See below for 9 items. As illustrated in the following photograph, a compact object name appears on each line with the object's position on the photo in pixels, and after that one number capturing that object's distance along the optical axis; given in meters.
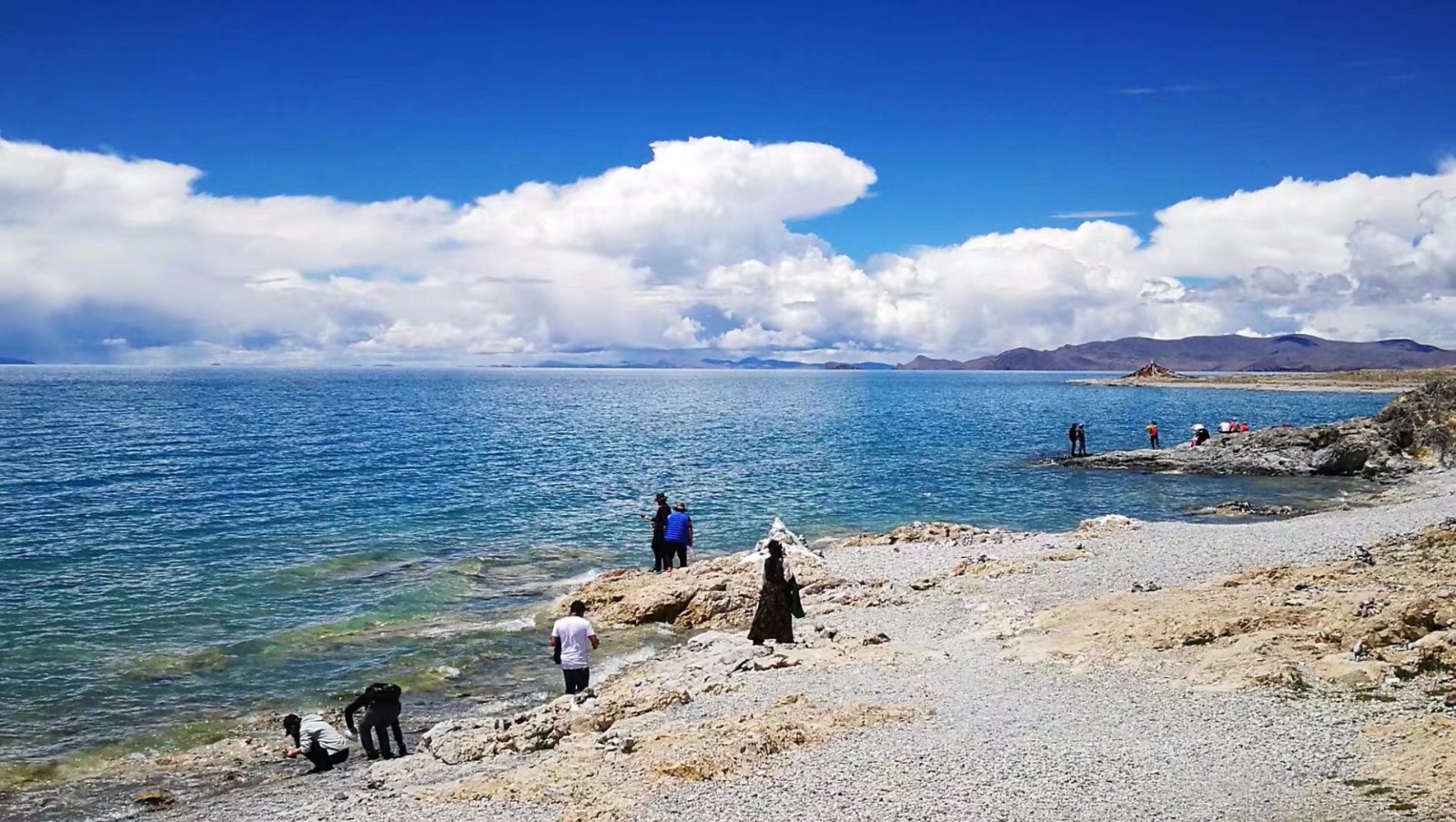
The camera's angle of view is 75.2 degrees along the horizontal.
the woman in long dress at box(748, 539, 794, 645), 18.17
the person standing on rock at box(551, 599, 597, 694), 17.31
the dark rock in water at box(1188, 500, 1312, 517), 38.44
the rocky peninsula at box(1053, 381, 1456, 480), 48.72
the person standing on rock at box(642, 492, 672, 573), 27.33
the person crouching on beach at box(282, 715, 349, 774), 15.23
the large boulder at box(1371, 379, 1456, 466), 48.91
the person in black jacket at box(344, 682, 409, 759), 15.37
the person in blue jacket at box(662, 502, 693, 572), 27.17
